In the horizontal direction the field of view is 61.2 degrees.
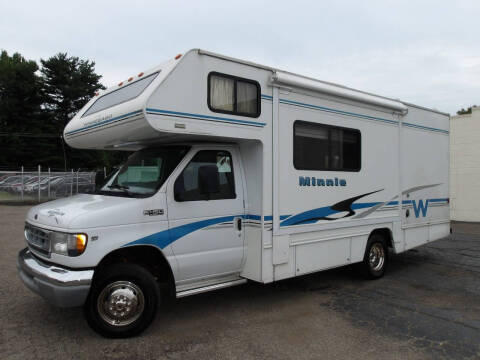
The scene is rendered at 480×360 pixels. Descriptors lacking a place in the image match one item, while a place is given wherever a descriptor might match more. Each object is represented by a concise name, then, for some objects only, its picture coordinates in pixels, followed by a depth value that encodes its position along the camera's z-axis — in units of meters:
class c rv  4.29
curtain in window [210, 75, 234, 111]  4.83
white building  15.94
